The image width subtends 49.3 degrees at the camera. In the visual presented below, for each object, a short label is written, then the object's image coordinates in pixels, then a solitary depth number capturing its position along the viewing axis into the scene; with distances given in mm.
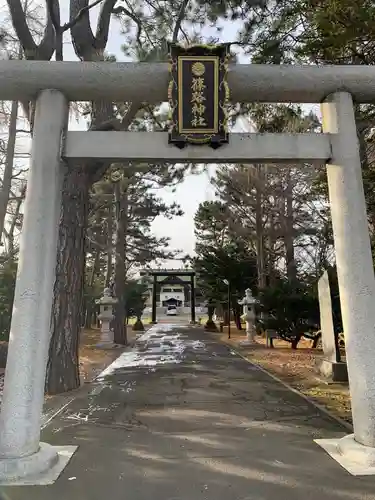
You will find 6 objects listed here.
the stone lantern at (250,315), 17698
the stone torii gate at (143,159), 4012
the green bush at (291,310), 15188
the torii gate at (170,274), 37844
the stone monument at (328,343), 8656
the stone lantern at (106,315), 16766
